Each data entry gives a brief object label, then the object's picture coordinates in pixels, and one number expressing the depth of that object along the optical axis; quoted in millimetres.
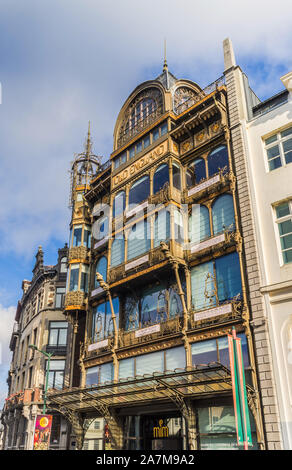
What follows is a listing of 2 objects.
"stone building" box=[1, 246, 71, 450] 37688
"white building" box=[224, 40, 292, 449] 17141
